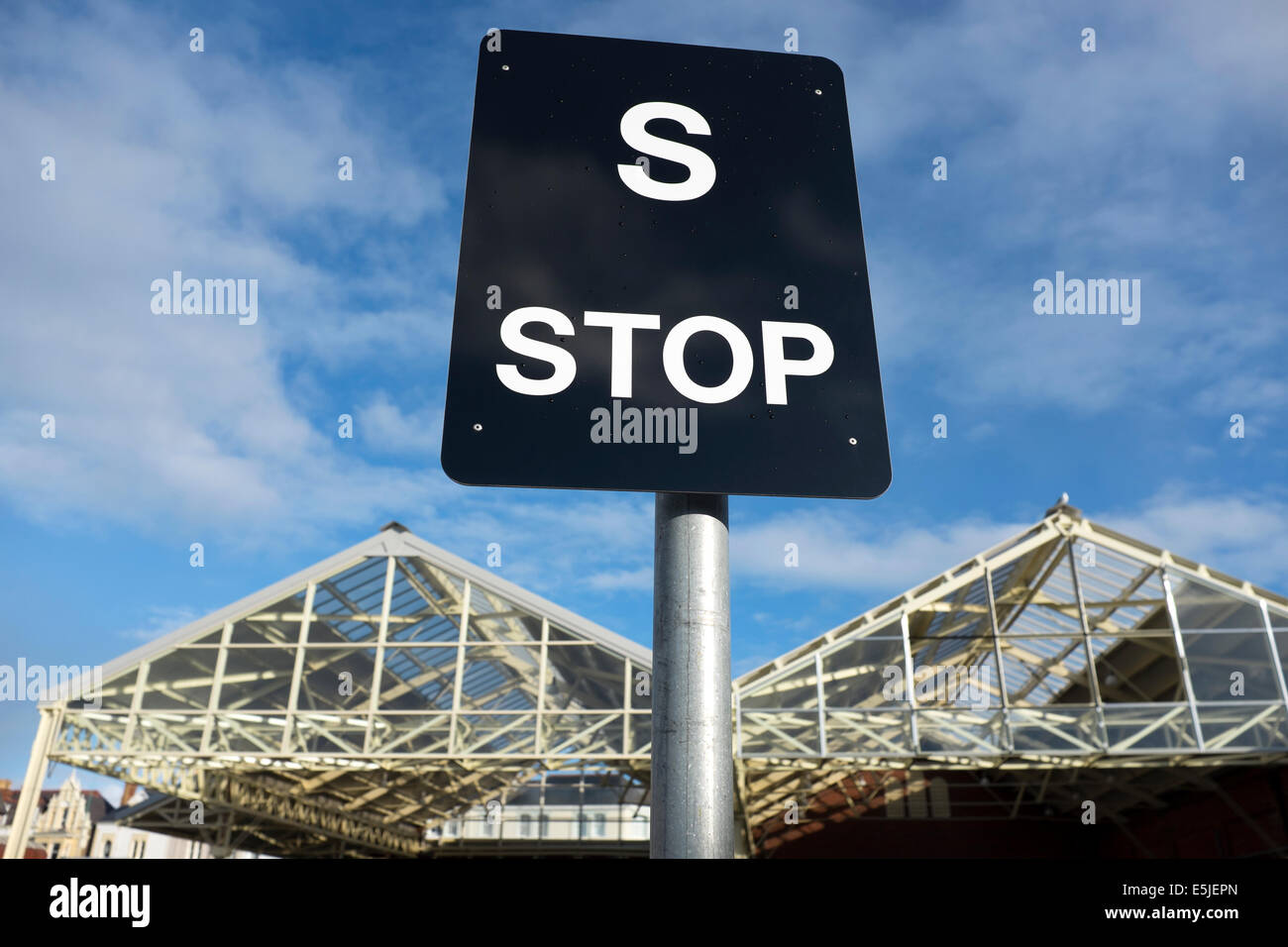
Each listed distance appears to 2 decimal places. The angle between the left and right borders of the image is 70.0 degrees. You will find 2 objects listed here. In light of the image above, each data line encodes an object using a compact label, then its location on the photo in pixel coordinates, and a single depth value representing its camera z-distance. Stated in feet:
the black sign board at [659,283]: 5.60
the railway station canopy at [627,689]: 51.39
